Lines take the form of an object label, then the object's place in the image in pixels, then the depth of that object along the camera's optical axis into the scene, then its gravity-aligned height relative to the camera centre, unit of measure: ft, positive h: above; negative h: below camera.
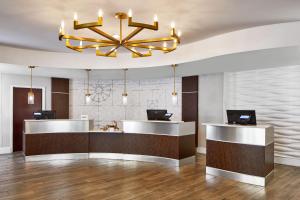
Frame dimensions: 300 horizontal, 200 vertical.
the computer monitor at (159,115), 21.89 -1.35
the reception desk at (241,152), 15.05 -3.48
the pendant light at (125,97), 24.36 +0.25
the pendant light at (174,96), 22.09 +0.38
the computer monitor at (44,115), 22.57 -1.43
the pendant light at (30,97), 22.27 +0.26
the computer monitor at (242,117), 17.08 -1.19
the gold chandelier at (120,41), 9.82 +3.00
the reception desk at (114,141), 20.38 -3.73
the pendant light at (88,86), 24.82 +1.54
